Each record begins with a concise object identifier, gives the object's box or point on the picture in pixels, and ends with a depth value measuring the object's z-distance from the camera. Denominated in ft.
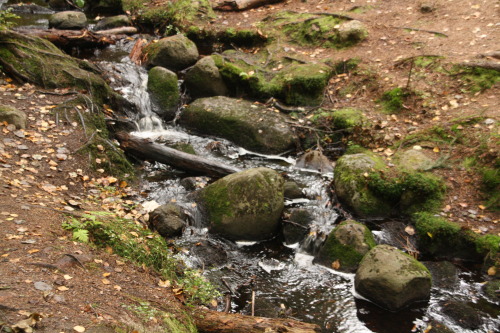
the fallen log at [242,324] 12.73
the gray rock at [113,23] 42.83
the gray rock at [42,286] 10.35
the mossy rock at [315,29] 34.73
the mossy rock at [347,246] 18.90
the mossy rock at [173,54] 35.09
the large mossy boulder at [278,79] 31.55
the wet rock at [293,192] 23.82
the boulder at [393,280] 16.71
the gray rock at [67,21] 40.11
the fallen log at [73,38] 33.99
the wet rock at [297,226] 21.15
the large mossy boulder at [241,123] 28.94
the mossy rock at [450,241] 18.75
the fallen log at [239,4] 43.62
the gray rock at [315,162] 26.66
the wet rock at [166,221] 19.81
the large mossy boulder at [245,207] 20.71
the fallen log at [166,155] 25.04
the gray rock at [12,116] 20.45
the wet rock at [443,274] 18.13
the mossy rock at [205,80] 33.01
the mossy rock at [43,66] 25.41
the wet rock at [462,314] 16.11
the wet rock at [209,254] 18.94
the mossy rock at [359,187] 22.18
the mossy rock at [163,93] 32.24
